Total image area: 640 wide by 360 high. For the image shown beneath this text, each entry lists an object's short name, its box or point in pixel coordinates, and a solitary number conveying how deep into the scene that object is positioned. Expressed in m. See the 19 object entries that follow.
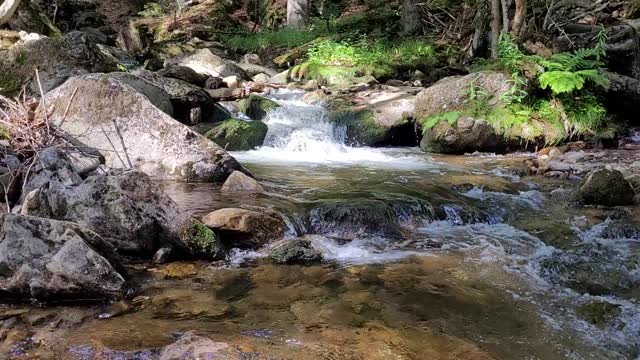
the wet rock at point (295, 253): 4.55
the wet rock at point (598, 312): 3.72
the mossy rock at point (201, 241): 4.50
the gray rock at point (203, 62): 15.17
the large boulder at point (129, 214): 4.44
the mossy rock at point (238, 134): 9.69
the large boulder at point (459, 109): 9.85
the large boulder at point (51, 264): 3.48
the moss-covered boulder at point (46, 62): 8.44
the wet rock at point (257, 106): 11.22
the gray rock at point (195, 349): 2.81
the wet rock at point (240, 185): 6.35
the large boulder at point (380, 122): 10.65
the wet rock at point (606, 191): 6.43
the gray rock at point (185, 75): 12.23
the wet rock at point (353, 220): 5.37
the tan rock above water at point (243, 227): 4.88
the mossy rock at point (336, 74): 13.59
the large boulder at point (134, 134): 6.83
